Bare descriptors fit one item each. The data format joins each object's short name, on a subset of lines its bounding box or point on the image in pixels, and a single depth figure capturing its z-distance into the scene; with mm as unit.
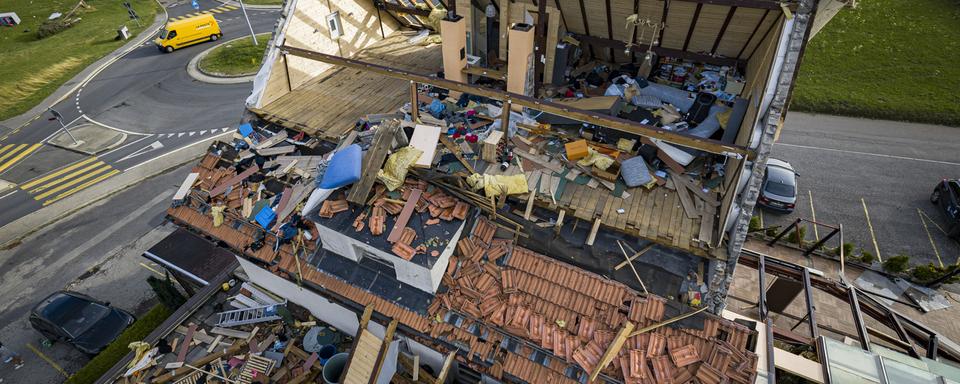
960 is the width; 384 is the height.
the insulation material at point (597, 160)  13346
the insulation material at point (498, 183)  12492
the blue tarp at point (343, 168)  12031
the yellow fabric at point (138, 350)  14023
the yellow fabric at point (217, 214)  14094
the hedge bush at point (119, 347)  17109
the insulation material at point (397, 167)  12352
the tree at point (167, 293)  18172
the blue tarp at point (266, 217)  13539
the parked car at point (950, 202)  21828
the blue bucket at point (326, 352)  13664
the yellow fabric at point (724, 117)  15320
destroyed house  10703
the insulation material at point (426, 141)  12867
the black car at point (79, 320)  19062
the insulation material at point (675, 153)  13273
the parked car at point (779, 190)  22969
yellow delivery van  44156
